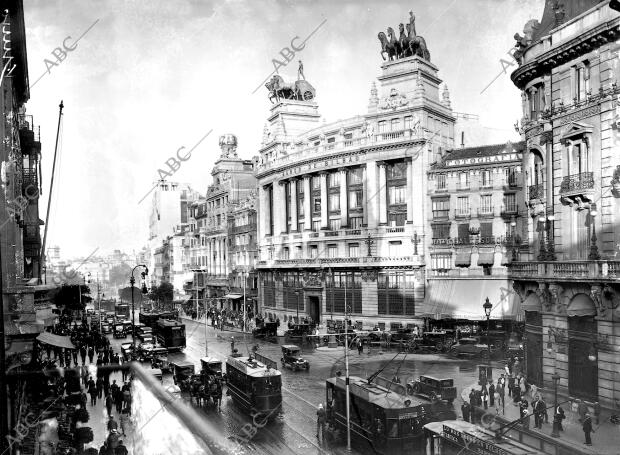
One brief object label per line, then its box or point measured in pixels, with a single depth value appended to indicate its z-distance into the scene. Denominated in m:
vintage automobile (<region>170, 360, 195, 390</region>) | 35.06
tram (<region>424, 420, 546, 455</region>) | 17.64
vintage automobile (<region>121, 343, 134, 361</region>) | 46.00
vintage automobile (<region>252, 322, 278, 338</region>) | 60.22
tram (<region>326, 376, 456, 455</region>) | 21.48
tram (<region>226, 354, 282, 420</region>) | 28.22
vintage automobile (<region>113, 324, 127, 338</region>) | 66.38
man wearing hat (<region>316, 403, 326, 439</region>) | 26.12
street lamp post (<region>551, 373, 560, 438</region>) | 23.48
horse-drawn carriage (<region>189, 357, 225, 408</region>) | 31.58
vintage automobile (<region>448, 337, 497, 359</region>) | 44.34
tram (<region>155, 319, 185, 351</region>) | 52.81
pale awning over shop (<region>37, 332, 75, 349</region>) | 24.40
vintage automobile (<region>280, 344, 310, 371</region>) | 41.03
